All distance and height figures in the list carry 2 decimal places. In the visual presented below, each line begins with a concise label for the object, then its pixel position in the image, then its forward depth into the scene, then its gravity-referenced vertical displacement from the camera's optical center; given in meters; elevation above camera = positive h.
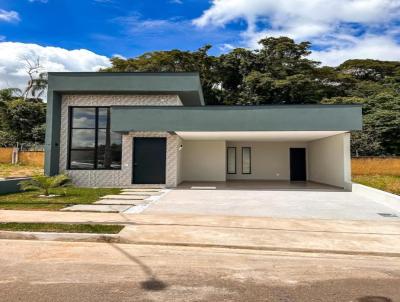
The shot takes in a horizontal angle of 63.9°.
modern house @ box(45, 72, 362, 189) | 14.80 +1.87
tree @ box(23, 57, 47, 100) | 43.13 +11.08
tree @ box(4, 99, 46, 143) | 33.75 +4.82
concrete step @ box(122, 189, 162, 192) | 15.57 -1.24
